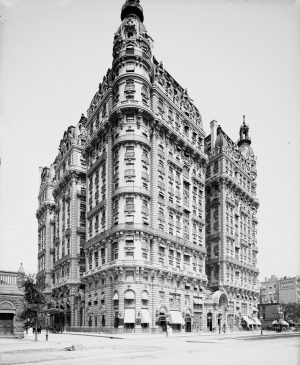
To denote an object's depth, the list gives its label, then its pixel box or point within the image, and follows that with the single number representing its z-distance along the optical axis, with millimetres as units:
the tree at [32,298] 42188
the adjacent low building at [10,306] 41031
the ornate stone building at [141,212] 66312
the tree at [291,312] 127012
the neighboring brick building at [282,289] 165250
